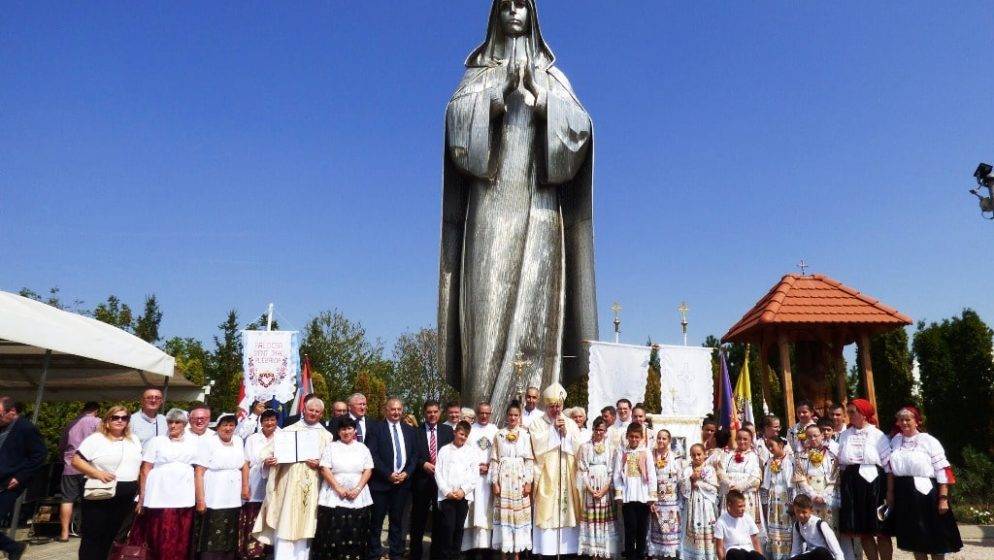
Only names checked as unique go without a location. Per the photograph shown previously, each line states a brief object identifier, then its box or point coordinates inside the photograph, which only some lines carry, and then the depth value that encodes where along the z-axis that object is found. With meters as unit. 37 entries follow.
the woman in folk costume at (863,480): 5.84
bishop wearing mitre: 6.52
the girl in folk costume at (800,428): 6.39
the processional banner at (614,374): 9.26
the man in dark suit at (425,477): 6.59
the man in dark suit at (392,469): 6.32
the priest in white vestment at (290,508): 5.68
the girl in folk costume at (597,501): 6.32
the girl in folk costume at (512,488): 6.34
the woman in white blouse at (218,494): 5.66
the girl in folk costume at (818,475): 6.01
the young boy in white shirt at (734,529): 5.47
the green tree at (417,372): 30.94
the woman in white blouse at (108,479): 5.41
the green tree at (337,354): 28.77
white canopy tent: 7.38
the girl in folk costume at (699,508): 6.07
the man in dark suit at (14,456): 5.87
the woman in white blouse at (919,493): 5.44
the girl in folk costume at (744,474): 6.11
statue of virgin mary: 8.80
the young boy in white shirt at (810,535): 5.03
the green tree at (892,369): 18.09
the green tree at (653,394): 25.08
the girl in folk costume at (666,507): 6.20
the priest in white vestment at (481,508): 6.57
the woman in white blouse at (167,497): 5.36
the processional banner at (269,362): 11.03
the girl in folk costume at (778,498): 6.22
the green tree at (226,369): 27.83
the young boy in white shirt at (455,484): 6.32
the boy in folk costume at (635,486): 6.23
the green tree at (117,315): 25.30
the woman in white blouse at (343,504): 5.82
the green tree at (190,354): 27.74
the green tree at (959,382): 15.73
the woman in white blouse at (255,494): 6.35
